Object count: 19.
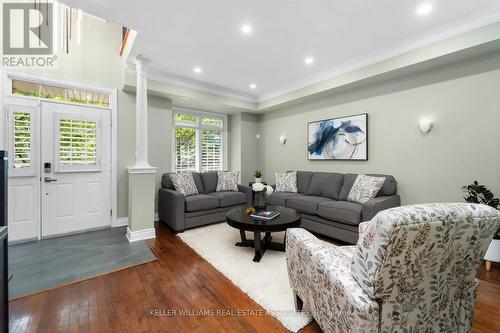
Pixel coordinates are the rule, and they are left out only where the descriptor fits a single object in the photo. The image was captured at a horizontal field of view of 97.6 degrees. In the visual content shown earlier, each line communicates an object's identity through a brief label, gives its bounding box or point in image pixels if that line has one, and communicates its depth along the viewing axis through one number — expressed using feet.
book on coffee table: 9.14
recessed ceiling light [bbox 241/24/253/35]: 8.80
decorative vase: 10.37
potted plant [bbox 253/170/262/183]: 16.72
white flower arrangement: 10.21
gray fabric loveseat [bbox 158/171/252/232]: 12.25
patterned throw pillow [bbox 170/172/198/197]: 13.74
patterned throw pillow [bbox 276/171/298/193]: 15.16
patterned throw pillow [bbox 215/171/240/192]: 15.84
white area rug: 5.99
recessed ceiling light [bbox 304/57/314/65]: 11.66
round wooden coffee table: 8.46
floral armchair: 3.22
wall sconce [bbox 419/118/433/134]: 10.43
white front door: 11.43
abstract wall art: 13.10
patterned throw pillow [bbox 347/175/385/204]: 10.94
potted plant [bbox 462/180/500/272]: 8.02
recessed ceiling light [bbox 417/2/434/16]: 7.53
